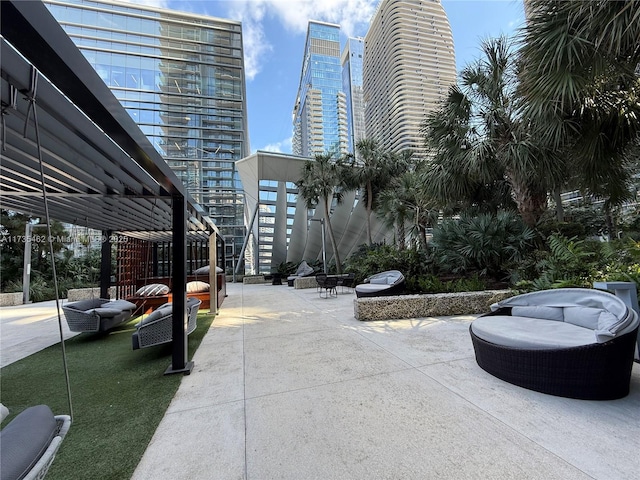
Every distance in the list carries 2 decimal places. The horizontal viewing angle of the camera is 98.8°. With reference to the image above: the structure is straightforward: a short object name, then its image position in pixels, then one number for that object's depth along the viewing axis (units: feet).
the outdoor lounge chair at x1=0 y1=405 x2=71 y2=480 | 3.48
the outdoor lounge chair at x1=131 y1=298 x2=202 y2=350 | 12.53
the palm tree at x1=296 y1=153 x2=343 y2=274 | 55.36
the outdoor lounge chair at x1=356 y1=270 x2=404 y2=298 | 25.34
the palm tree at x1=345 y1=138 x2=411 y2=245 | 53.01
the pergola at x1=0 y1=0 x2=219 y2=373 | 4.73
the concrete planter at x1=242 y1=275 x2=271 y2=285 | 64.54
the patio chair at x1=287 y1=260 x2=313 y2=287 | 51.06
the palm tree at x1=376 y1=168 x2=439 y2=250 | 40.55
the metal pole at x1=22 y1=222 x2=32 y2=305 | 33.42
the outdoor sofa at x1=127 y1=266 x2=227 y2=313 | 23.56
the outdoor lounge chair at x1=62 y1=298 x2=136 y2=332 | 16.69
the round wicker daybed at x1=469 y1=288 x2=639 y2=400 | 8.05
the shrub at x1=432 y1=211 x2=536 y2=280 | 23.89
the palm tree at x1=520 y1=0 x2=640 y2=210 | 10.51
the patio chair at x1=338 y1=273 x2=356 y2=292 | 36.24
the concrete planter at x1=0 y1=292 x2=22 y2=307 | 35.22
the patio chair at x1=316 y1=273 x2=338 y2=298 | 31.86
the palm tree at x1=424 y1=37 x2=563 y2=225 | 21.54
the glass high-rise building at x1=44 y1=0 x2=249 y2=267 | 86.17
